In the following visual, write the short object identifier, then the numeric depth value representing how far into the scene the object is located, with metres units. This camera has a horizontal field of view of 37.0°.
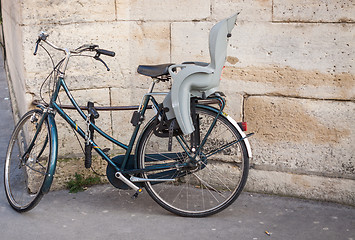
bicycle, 3.93
